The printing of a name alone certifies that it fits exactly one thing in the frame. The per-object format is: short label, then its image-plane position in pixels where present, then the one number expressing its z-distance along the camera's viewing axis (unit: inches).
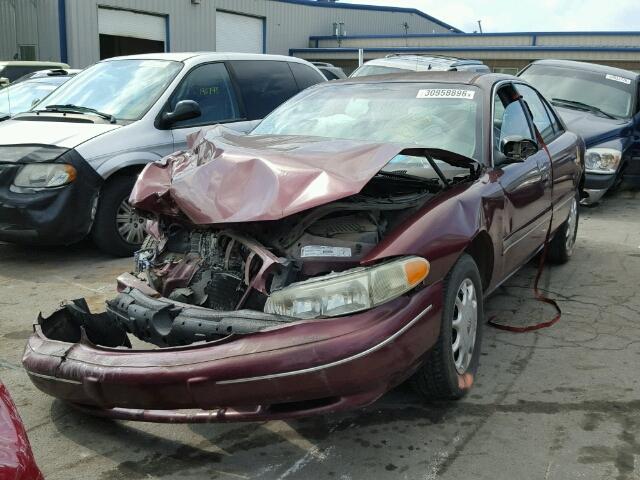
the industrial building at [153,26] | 806.5
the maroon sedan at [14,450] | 71.1
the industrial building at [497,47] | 917.2
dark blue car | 339.3
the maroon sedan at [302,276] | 107.7
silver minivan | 224.4
